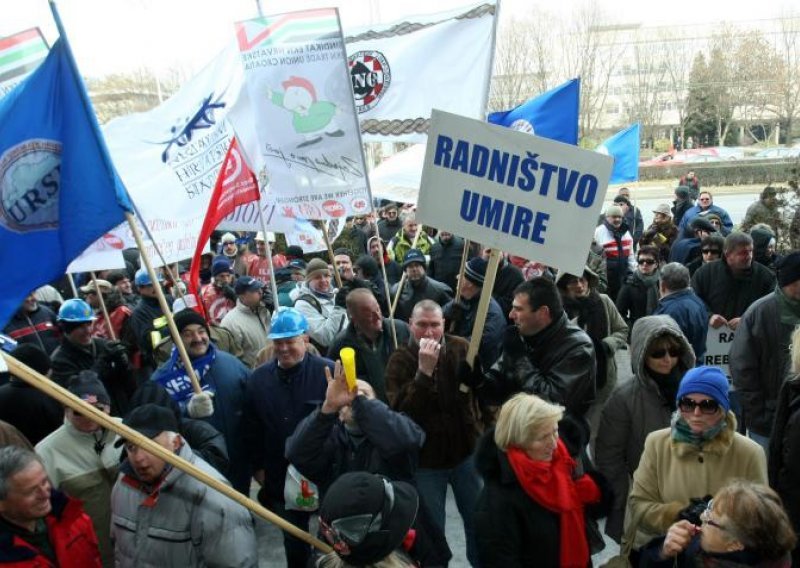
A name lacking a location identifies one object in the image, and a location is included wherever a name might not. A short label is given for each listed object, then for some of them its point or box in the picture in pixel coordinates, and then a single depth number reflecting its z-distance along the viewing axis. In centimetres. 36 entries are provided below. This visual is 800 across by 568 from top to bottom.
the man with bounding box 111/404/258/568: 311
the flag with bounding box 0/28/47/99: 477
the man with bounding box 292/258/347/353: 632
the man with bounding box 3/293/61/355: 689
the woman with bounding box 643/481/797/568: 243
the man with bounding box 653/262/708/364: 559
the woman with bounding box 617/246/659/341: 796
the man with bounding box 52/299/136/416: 557
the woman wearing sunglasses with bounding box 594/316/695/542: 390
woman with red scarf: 299
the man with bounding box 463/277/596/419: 389
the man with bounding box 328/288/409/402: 520
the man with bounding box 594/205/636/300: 1001
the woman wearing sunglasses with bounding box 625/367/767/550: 316
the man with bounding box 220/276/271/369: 649
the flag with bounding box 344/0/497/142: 616
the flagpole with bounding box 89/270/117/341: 640
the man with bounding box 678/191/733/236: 1122
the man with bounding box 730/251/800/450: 484
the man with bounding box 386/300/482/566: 403
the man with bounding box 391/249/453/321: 758
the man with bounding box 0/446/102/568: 292
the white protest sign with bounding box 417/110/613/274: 348
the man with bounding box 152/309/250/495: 471
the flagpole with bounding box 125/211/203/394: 366
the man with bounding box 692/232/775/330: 627
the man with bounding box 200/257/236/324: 814
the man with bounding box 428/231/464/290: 984
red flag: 541
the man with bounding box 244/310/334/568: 445
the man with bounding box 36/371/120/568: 385
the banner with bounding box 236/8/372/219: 534
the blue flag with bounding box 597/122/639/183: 1105
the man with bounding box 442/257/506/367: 553
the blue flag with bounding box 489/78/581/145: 690
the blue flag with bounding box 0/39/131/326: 375
